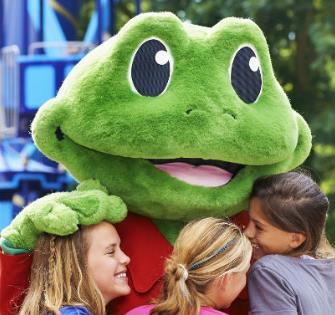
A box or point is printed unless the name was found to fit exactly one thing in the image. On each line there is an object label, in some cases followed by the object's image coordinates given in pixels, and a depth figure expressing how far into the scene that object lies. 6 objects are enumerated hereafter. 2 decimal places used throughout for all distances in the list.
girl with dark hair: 3.61
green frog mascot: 3.77
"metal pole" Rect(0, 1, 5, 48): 11.50
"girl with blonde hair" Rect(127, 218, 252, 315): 3.34
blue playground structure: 10.34
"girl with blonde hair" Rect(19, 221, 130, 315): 3.68
